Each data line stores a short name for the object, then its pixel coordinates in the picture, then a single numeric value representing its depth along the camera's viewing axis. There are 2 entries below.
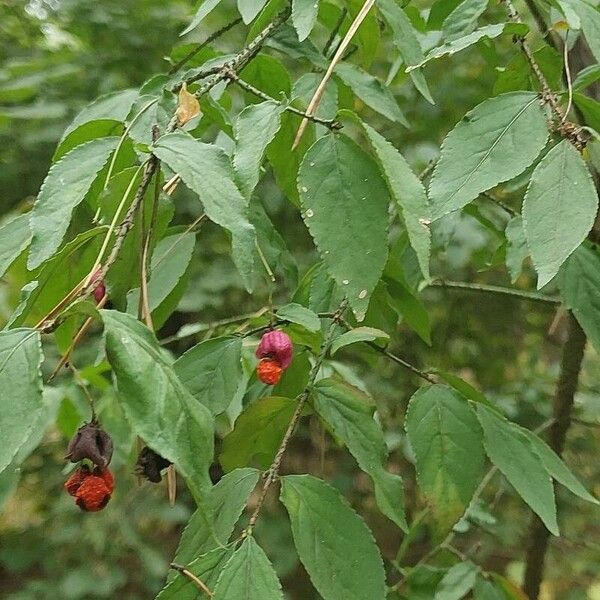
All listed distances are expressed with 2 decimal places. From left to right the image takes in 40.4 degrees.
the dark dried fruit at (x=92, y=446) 0.46
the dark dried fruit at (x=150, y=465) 0.49
